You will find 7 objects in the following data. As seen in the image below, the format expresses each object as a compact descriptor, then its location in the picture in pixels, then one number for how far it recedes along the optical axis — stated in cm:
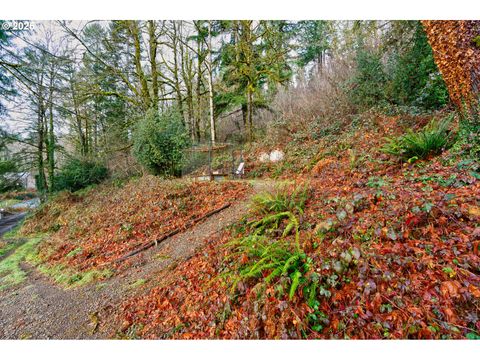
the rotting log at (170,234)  388
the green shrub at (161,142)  746
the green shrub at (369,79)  645
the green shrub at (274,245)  198
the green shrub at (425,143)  338
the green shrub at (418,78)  537
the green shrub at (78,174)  1001
